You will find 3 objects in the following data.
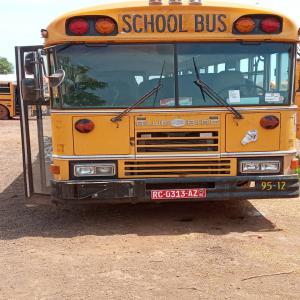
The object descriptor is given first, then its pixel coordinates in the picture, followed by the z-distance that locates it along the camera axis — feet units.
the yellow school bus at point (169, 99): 13.15
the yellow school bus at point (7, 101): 74.14
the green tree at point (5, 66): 201.76
